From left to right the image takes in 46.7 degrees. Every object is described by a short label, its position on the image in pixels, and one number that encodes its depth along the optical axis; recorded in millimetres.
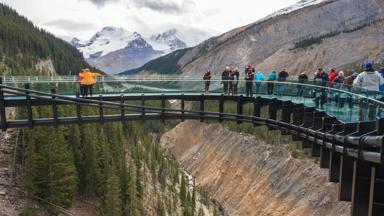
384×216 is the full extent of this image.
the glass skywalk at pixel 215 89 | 19578
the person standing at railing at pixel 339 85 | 20438
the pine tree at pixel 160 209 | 73188
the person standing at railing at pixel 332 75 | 26995
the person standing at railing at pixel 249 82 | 29634
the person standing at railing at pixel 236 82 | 30256
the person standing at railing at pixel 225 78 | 30781
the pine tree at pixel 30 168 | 50062
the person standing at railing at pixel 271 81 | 29169
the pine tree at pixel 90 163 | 64938
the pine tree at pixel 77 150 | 66062
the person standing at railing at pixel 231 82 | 30391
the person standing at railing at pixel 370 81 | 18766
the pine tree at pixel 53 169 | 53031
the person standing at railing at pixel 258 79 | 29191
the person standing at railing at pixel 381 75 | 19516
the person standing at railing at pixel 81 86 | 27250
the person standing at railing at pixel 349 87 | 19041
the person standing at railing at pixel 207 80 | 30272
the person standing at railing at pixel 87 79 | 27094
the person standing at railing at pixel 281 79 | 28400
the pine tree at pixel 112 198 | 57688
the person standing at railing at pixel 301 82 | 26297
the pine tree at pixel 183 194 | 82462
